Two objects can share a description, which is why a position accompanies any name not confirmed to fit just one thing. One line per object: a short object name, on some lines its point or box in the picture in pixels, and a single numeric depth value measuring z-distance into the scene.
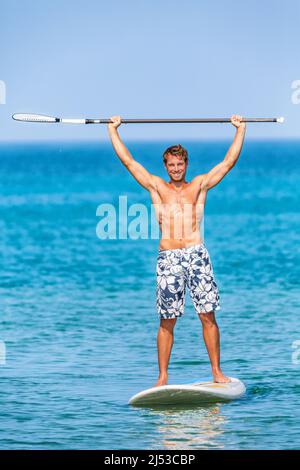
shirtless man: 13.95
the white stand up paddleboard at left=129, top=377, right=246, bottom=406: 14.02
